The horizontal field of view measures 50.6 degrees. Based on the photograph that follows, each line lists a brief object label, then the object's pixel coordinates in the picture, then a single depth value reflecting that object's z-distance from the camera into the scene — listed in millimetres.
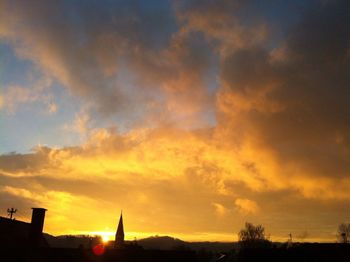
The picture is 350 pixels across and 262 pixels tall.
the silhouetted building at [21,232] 38656
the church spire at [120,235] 95669
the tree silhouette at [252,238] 104256
